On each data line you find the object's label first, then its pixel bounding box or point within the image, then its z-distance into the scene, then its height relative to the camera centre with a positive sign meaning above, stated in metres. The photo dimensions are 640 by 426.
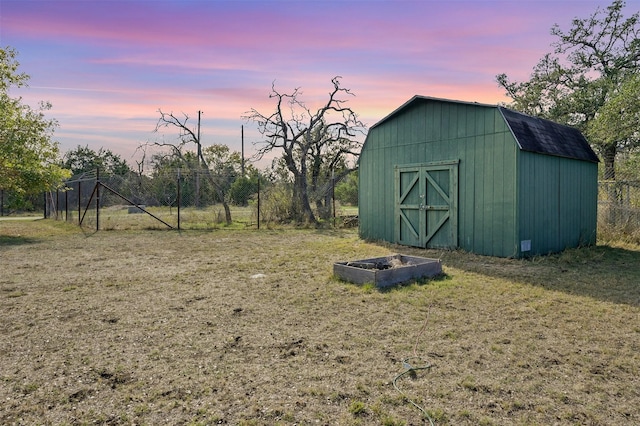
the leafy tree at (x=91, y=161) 34.12 +4.05
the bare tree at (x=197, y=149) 15.63 +2.48
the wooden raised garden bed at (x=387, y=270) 5.32 -0.96
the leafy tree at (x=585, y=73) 14.62 +5.33
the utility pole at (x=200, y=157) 17.11 +2.07
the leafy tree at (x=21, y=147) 11.66 +1.87
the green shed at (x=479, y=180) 7.49 +0.50
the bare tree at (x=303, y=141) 15.38 +2.76
